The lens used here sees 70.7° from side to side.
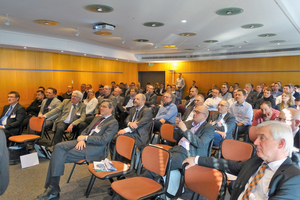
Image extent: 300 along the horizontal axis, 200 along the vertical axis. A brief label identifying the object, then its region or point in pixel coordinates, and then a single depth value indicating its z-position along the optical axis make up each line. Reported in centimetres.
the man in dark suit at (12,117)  436
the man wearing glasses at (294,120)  258
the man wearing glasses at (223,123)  347
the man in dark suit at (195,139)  253
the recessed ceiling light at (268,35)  690
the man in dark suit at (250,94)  772
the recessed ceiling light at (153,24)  560
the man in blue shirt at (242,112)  439
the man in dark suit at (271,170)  123
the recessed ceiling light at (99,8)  434
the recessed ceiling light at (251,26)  572
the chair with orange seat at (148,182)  200
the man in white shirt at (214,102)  563
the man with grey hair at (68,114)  452
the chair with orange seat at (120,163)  242
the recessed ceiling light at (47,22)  536
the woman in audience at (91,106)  556
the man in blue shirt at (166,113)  453
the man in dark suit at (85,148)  267
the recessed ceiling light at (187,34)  691
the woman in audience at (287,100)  458
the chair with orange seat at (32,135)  385
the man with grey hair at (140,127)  370
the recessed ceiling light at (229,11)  445
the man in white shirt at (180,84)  1284
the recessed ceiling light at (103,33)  663
